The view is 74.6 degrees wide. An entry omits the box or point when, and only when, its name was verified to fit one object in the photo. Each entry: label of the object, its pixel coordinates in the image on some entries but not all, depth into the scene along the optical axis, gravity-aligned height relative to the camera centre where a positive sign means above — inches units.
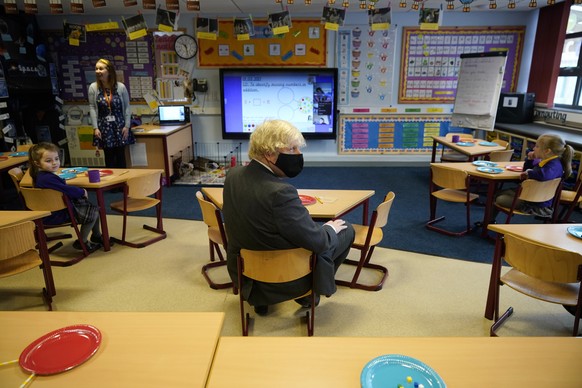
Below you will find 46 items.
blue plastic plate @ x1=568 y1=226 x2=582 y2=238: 87.0 -32.3
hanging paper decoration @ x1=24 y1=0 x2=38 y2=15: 148.2 +28.6
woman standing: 184.4 -12.2
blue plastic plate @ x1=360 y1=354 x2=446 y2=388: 38.9 -29.0
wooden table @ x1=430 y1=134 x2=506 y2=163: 180.6 -29.5
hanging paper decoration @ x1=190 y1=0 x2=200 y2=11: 134.9 +28.1
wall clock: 250.7 +25.3
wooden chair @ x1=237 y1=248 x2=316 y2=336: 79.0 -36.5
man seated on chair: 76.7 -25.1
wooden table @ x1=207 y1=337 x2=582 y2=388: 40.5 -29.8
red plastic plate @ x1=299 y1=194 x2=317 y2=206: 112.1 -32.8
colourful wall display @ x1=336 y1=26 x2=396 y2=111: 249.1 +13.1
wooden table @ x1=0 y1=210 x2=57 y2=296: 97.2 -35.7
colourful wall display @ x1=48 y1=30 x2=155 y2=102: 252.7 +16.6
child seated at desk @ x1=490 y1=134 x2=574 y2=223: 136.2 -28.1
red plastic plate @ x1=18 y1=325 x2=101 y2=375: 41.4 -29.4
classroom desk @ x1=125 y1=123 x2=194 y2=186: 211.8 -33.8
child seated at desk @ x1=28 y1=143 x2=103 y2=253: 120.1 -30.7
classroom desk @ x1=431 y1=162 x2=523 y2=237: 143.3 -33.0
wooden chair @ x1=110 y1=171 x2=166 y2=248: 139.5 -43.7
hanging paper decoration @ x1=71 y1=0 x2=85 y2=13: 140.6 +28.6
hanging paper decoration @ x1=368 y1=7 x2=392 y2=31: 176.1 +30.5
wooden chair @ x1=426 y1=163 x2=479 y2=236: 147.3 -38.8
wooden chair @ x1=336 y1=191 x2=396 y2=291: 107.8 -43.6
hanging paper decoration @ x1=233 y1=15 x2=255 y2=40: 226.1 +34.9
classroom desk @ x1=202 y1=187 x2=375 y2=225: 104.5 -33.2
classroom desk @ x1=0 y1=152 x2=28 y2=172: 155.9 -31.0
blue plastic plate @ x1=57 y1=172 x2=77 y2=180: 137.1 -31.5
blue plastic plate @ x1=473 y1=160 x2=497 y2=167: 158.6 -31.1
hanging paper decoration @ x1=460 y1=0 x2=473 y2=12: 150.9 +30.6
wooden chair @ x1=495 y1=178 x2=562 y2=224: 134.6 -35.7
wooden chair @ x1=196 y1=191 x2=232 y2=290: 108.4 -41.3
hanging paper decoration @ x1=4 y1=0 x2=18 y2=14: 143.9 +28.9
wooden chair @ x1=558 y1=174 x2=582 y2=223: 147.6 -42.7
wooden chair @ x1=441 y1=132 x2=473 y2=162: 213.8 -38.0
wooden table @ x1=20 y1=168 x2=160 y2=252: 130.6 -32.4
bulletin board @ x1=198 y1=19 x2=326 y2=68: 247.4 +24.7
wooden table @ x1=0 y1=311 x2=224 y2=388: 40.4 -30.0
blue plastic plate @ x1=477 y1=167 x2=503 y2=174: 147.8 -31.4
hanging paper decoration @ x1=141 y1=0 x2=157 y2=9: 132.9 +27.8
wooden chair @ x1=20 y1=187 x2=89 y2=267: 121.0 -35.6
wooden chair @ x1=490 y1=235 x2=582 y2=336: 76.3 -37.1
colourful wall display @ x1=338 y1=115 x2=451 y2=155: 264.8 -31.4
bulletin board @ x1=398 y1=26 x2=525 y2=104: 248.2 +19.5
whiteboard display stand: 212.5 -1.7
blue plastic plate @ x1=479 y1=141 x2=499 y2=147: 196.7 -28.7
